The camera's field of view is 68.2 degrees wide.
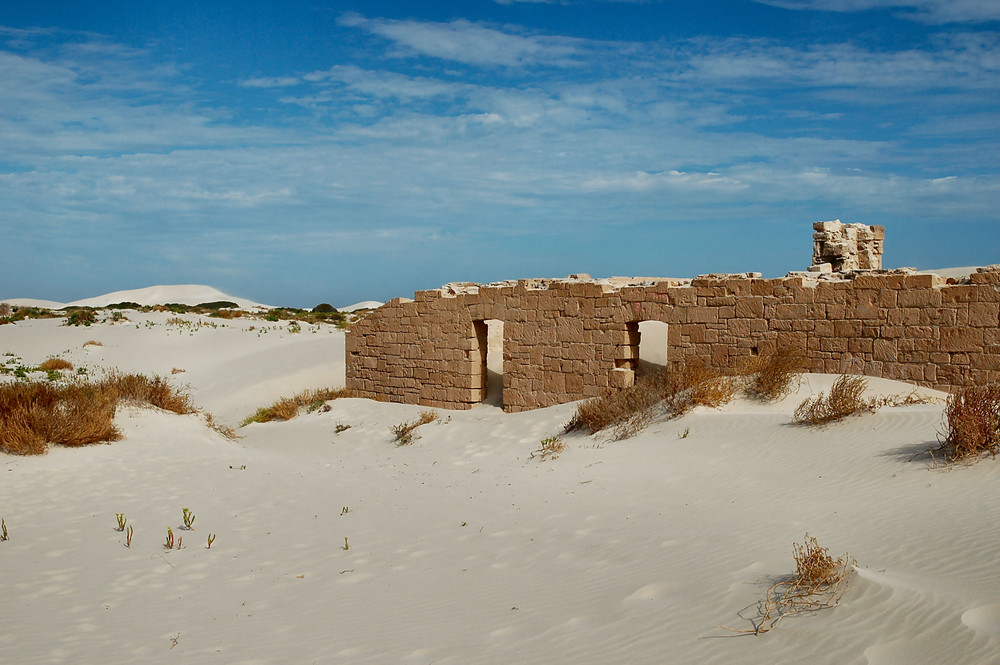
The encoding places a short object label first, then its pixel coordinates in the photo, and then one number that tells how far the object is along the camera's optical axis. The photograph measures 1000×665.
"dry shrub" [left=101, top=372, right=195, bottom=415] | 12.35
